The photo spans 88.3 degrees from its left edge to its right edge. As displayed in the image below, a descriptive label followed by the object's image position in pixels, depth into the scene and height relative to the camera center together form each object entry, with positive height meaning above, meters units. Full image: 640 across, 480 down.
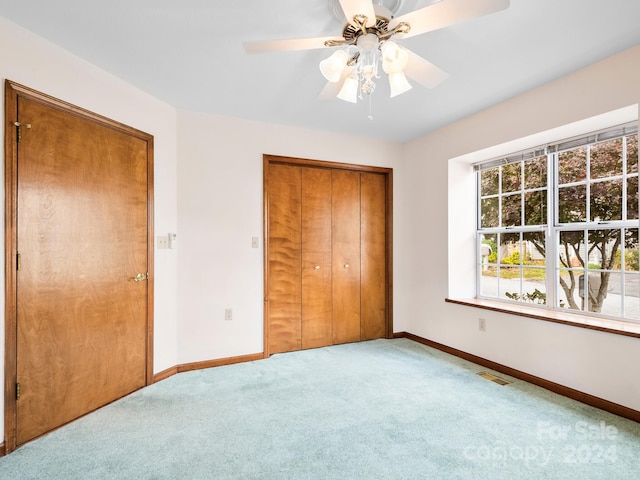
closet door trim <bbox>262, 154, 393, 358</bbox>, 3.30 +0.38
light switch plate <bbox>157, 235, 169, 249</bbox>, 2.81 +0.00
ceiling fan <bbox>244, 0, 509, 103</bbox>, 1.31 +0.93
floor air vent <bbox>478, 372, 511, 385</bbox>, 2.68 -1.15
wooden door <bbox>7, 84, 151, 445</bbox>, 1.93 -0.17
